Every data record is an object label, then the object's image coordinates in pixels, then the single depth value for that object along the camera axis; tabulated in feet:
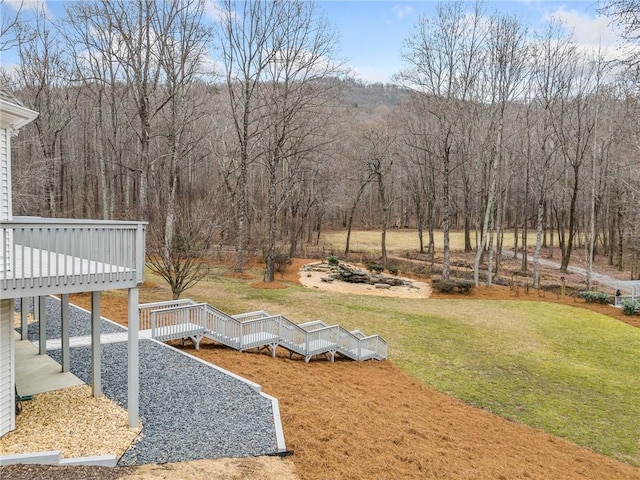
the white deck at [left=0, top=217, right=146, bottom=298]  20.16
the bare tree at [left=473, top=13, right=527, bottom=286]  81.10
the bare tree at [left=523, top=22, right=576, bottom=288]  89.25
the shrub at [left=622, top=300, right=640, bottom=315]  69.41
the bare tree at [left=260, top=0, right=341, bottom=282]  84.79
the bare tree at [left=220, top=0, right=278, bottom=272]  84.53
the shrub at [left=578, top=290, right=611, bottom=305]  75.87
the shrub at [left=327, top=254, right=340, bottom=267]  105.90
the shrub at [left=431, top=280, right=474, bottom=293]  82.23
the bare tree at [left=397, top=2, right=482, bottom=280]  84.43
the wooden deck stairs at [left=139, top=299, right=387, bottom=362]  40.73
